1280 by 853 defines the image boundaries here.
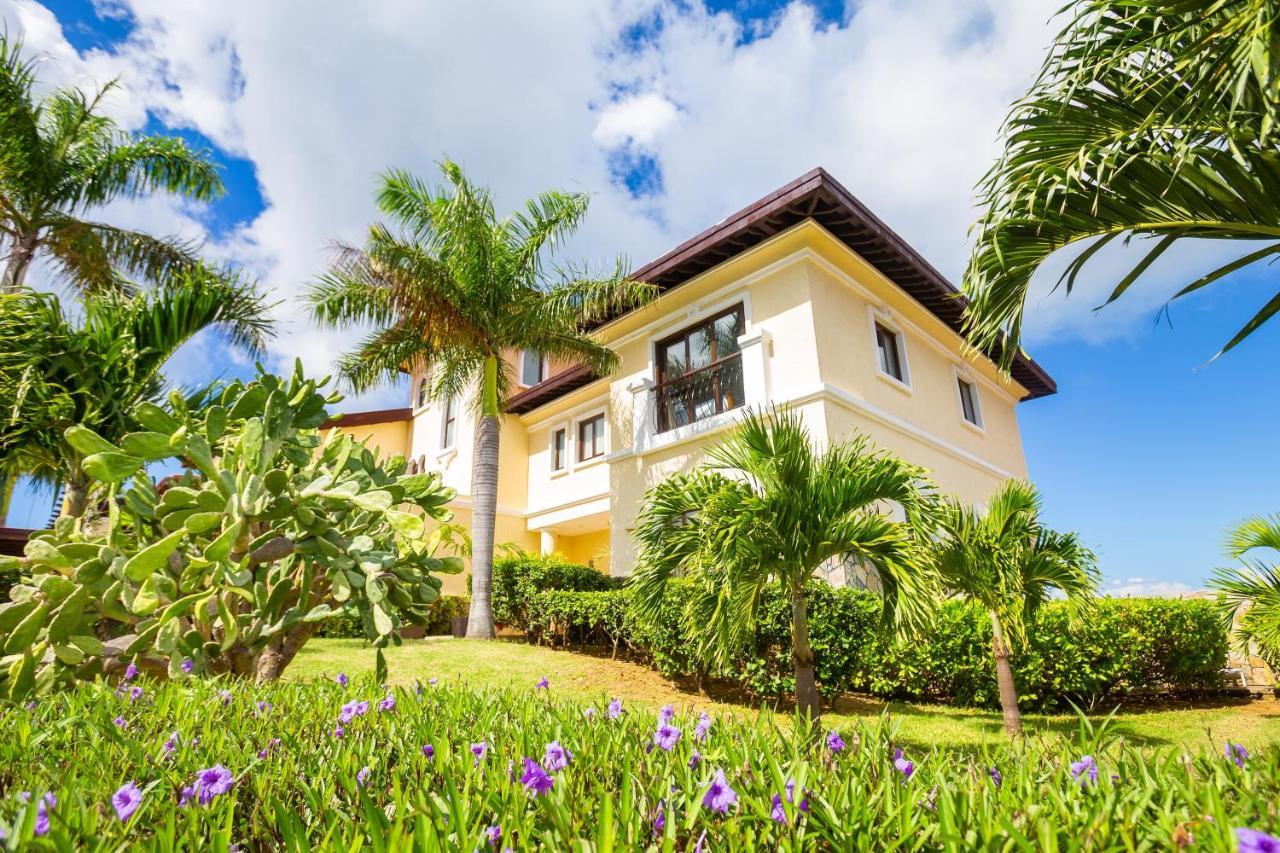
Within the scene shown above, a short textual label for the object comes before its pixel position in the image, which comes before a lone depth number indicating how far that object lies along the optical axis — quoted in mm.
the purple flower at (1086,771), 1389
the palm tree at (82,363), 4277
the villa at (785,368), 11461
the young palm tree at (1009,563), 6289
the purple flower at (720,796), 1165
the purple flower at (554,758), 1492
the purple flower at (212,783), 1278
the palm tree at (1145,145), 3742
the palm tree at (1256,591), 6855
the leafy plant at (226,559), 2795
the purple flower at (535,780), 1271
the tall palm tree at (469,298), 11977
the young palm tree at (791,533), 4754
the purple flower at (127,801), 1145
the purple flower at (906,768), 1504
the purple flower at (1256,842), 737
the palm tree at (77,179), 10219
